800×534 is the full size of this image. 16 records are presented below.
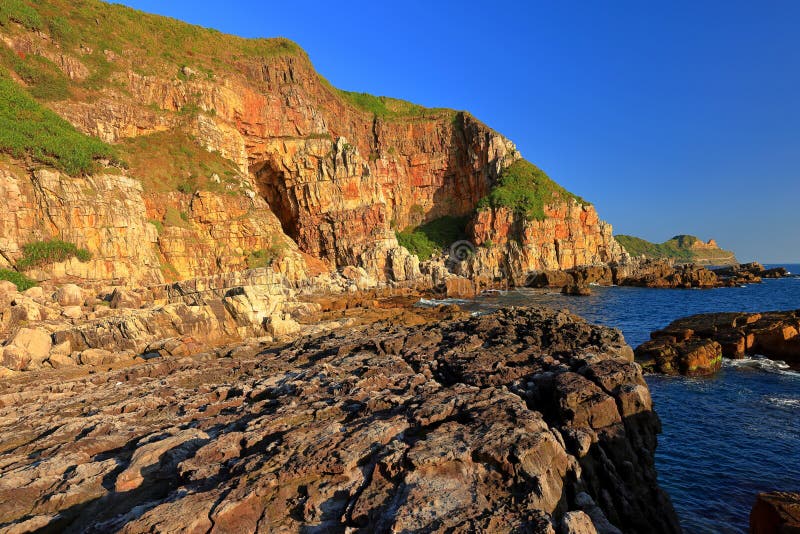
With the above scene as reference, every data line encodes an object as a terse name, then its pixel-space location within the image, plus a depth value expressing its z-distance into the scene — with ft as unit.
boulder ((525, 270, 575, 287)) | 224.70
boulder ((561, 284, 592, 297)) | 184.12
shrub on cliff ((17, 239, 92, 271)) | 104.42
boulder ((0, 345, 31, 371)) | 62.75
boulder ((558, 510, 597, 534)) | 16.43
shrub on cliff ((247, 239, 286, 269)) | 168.96
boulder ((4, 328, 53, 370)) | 65.41
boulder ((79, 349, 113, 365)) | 67.63
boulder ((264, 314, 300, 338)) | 87.35
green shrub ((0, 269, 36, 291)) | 95.86
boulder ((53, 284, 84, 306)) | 92.07
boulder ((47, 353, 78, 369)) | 66.03
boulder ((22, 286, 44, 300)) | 91.40
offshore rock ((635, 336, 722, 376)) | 66.85
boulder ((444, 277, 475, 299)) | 184.96
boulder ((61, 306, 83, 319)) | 82.43
